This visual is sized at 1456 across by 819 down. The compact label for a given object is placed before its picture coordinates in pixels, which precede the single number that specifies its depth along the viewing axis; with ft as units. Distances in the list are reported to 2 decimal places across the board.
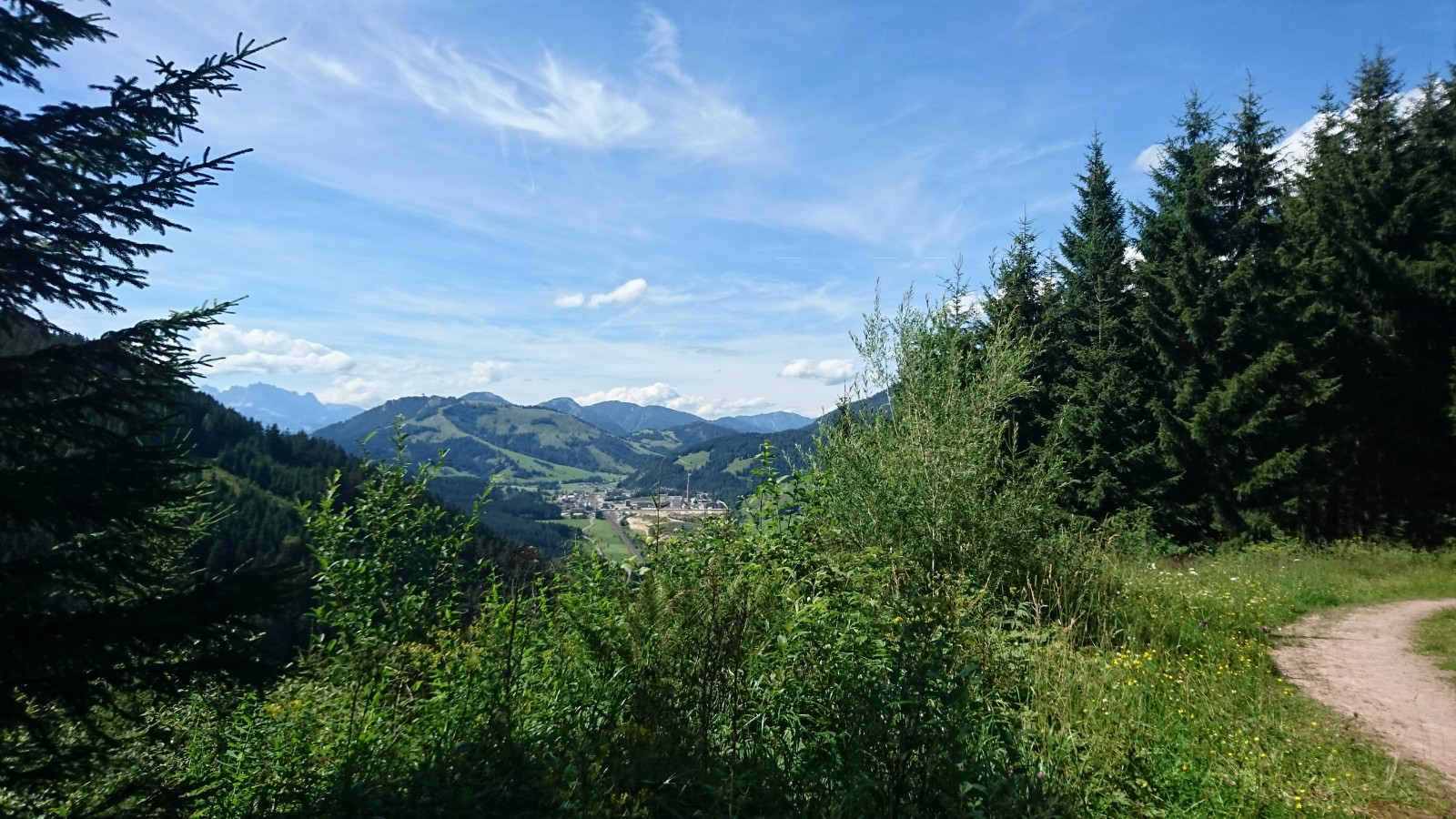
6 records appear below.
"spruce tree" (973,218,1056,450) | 63.57
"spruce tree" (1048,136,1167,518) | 57.88
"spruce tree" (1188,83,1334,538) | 52.31
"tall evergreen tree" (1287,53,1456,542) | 54.24
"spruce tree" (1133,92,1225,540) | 55.57
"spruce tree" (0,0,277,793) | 10.14
